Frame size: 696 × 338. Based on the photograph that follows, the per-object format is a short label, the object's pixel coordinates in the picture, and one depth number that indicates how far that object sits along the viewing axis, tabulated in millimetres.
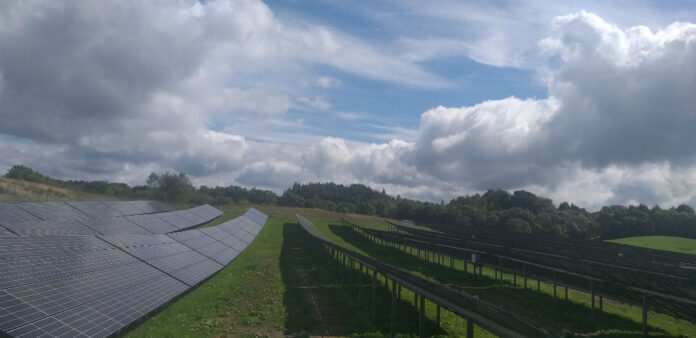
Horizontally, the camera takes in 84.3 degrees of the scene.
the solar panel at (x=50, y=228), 22986
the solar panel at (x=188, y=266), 16641
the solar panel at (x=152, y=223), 35781
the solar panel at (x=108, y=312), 8344
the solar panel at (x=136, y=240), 17234
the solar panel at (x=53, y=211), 31088
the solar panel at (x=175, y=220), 42838
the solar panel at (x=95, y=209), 39094
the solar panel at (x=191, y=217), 50359
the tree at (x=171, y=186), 109900
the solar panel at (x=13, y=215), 26148
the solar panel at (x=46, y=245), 11826
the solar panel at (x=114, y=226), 29531
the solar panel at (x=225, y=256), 23666
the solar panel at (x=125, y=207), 48194
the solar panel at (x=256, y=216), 56531
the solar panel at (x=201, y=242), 23562
